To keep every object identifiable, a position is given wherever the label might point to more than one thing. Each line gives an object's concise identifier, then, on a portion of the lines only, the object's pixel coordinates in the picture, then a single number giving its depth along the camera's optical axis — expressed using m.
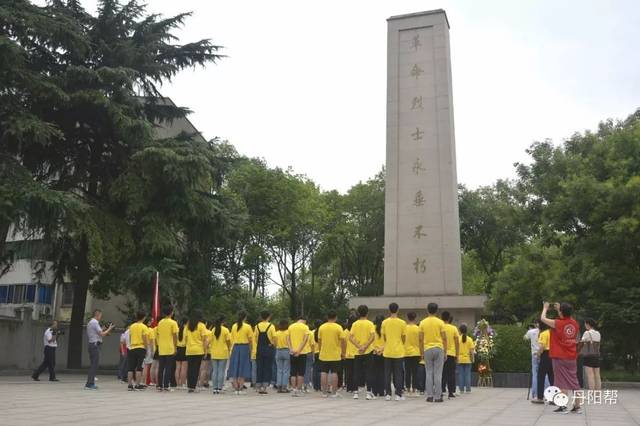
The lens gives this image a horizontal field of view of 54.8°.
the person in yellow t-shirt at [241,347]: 12.29
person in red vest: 8.59
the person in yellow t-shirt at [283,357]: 12.14
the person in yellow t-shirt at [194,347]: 11.78
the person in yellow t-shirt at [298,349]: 11.66
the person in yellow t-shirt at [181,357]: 12.45
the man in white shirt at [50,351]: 14.23
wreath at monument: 16.36
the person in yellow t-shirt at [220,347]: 11.95
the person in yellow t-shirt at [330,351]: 11.23
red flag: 13.72
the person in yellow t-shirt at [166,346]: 11.72
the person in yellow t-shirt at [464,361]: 13.34
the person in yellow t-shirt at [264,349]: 12.45
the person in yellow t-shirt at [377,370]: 10.91
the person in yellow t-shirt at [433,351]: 10.04
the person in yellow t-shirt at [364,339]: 10.69
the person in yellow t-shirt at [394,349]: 10.27
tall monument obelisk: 21.33
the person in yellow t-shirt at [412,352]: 10.83
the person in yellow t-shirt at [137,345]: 12.01
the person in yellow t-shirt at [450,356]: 11.16
